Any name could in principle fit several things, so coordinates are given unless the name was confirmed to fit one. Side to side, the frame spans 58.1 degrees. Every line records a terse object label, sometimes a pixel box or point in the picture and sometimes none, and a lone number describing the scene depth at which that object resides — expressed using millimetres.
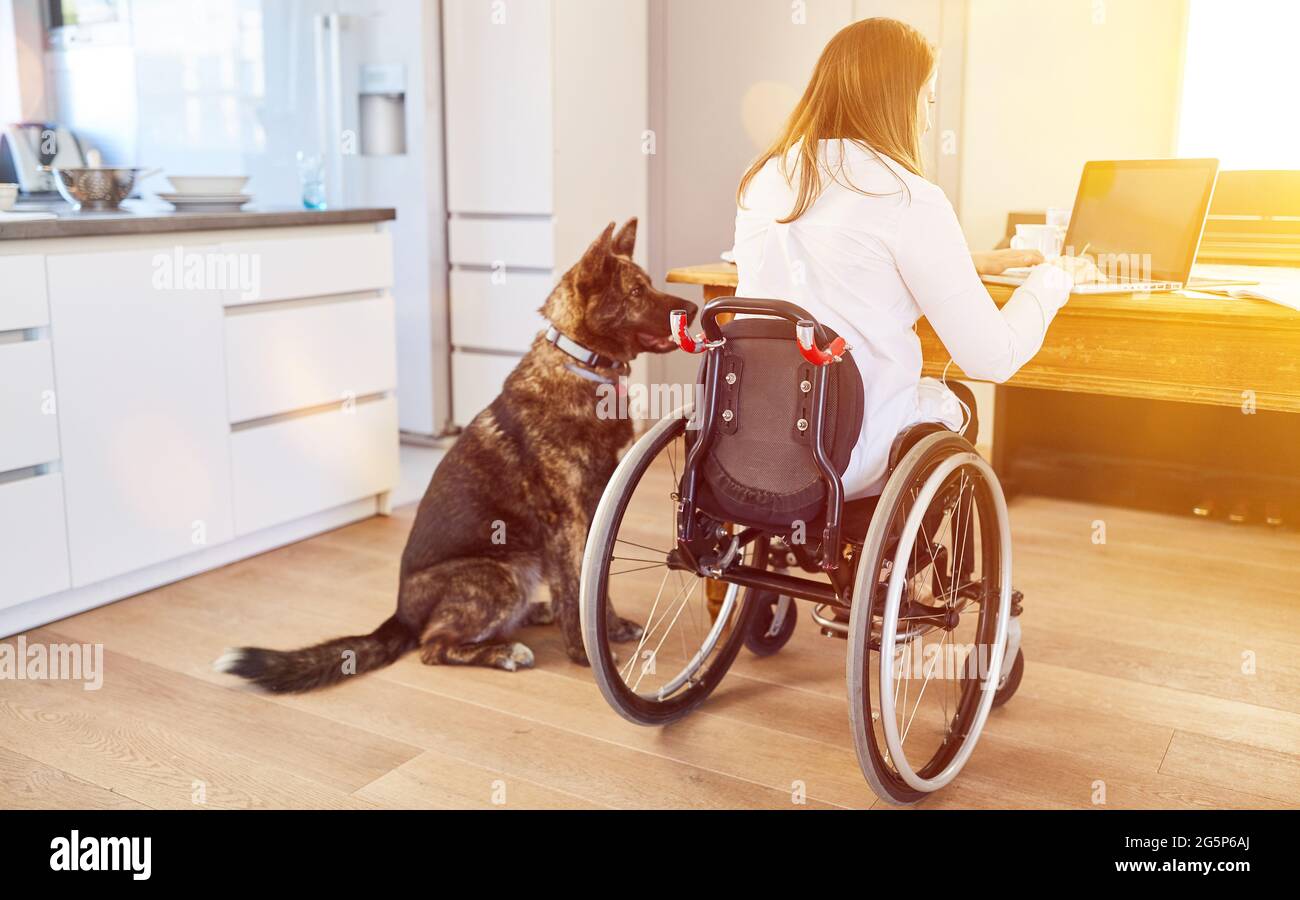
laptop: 2213
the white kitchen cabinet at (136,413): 2734
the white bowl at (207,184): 3285
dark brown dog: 2490
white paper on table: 2043
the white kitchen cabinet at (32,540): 2609
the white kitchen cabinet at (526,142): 4262
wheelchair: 1754
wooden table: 1968
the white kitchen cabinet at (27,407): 2588
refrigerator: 4434
